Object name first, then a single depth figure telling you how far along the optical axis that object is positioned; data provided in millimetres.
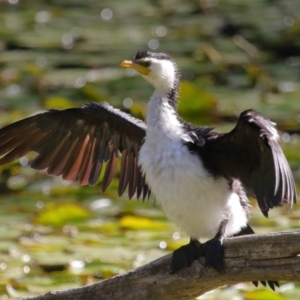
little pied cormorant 8531
